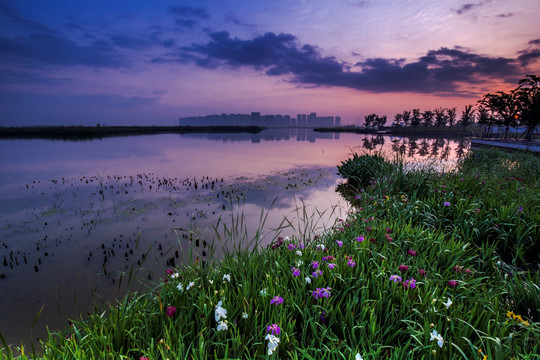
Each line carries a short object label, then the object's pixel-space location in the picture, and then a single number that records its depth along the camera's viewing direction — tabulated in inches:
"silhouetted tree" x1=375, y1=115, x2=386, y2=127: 4254.4
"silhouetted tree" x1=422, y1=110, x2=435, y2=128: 3422.7
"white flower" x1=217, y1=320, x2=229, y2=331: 80.3
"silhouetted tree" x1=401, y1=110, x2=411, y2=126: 3754.9
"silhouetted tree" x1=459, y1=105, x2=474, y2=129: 2797.7
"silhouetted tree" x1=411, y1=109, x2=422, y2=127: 3432.6
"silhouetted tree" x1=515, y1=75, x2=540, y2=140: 1130.4
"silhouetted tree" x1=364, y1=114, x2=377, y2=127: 4271.2
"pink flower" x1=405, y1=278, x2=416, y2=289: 103.7
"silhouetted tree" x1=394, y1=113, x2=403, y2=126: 3934.1
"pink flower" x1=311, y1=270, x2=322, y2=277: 109.3
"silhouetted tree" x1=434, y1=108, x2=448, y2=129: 3346.2
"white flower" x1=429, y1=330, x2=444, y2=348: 70.8
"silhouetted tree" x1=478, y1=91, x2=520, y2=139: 1387.8
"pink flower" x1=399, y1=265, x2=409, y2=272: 117.4
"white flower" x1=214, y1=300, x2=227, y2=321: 81.8
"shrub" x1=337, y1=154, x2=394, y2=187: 529.3
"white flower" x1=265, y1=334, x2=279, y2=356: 69.5
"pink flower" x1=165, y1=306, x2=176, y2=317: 96.7
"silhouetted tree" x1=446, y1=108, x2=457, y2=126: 3422.7
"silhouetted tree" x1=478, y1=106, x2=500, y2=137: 1566.8
